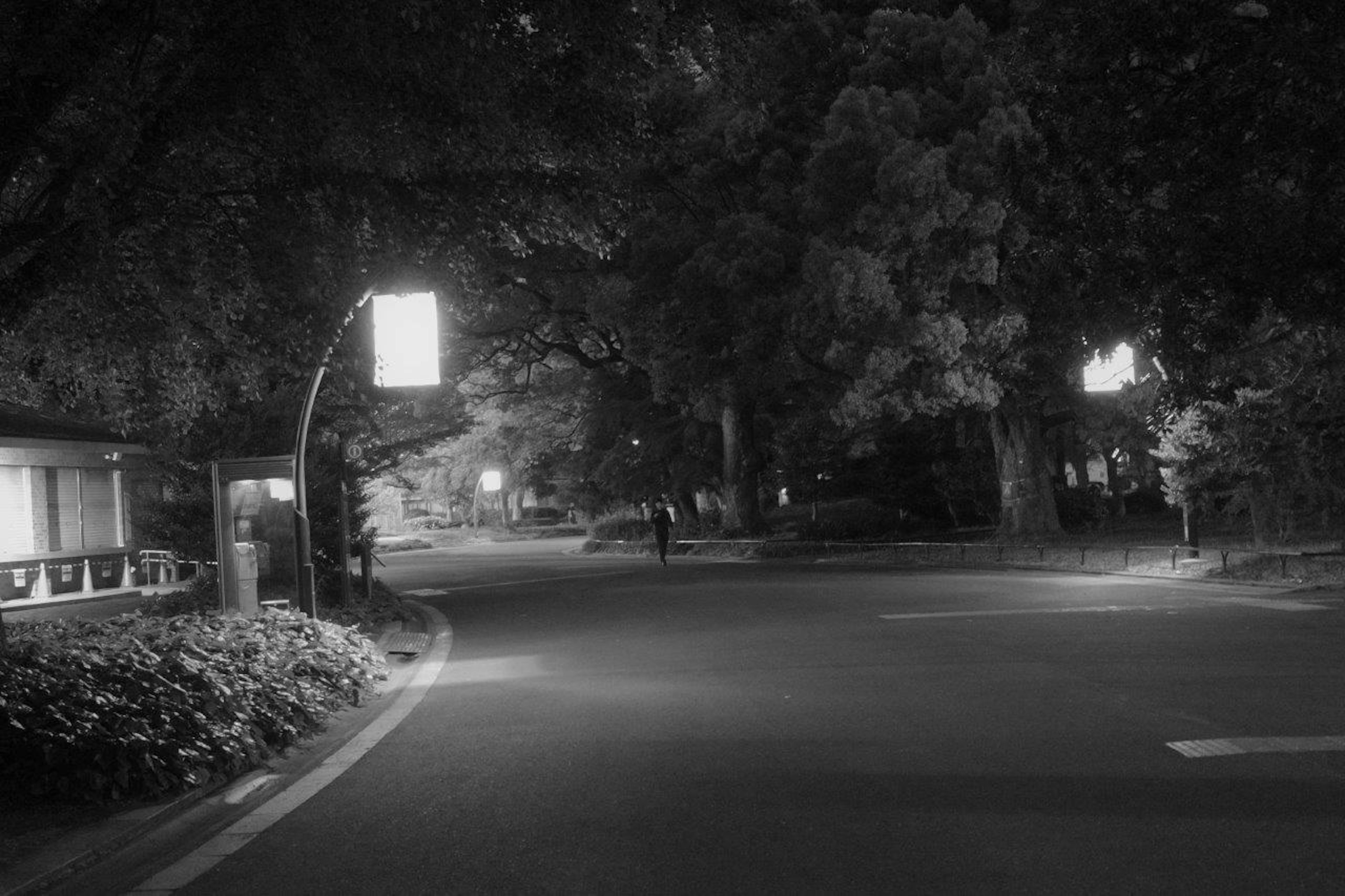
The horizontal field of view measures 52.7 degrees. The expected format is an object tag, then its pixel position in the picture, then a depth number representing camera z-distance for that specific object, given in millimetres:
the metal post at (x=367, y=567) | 24438
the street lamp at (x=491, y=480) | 65438
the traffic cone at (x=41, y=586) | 27938
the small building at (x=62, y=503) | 27672
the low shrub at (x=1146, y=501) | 46344
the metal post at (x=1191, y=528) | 24859
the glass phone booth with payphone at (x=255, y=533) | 16594
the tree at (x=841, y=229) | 28734
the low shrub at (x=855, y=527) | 39375
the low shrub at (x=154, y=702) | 8227
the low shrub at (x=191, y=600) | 20250
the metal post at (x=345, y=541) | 21203
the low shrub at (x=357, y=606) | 19828
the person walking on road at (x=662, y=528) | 36125
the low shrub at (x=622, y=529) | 48719
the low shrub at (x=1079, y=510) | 39000
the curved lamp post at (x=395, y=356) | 15773
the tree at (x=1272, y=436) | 22281
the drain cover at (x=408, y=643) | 17125
